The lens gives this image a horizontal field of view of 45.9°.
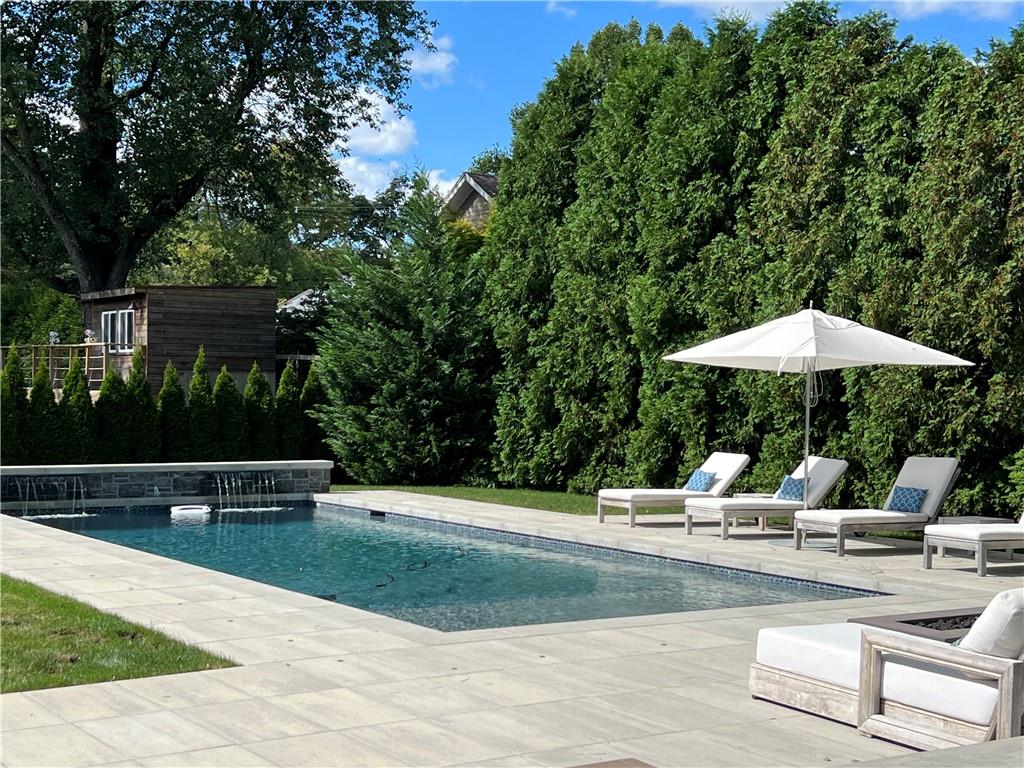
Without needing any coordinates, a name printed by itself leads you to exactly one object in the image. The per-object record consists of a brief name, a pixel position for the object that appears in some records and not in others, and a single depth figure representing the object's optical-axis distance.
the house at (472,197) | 40.44
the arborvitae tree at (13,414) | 21.30
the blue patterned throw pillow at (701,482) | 15.12
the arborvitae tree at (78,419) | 21.92
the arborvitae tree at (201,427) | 22.89
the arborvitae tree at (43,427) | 21.62
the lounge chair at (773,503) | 13.69
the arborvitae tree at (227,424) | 23.08
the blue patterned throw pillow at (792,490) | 14.15
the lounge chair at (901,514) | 12.30
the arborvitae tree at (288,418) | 23.52
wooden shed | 29.20
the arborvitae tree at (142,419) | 22.52
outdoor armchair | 5.42
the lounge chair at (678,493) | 14.74
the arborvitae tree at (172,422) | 22.81
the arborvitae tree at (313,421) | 23.72
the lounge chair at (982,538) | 10.90
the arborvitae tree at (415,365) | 21.69
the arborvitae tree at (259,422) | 23.31
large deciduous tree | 30.55
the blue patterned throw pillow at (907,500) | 12.70
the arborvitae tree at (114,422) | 22.30
